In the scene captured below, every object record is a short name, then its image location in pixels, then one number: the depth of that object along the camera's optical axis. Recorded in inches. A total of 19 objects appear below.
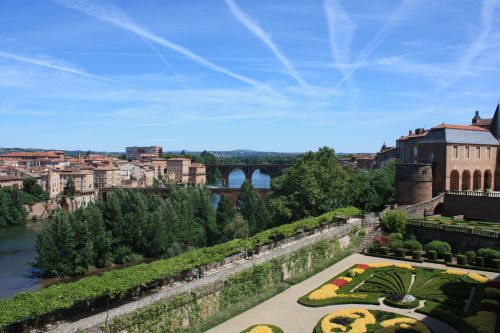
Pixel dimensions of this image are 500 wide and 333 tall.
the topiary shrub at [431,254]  1368.1
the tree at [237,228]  2096.6
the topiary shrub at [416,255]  1366.9
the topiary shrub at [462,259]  1299.2
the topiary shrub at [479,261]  1274.6
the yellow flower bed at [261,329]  837.2
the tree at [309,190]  1753.2
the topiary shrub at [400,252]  1400.1
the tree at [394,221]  1569.9
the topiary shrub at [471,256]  1310.3
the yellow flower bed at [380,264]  1275.8
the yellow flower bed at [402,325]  824.3
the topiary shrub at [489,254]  1270.9
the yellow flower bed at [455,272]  1192.9
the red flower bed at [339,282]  1118.4
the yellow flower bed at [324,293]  1024.2
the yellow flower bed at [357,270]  1215.7
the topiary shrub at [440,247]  1376.7
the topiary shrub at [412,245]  1423.5
